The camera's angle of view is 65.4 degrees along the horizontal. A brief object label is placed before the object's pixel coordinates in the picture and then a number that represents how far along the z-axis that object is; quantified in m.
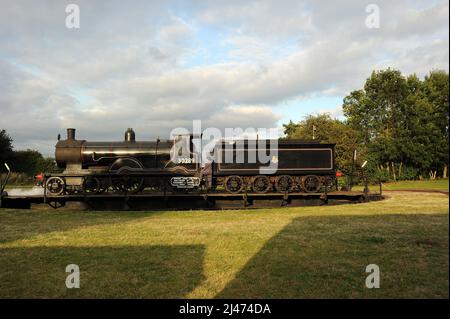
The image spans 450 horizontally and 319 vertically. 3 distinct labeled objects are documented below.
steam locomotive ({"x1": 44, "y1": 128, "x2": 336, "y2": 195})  16.11
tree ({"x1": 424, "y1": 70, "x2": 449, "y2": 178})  36.19
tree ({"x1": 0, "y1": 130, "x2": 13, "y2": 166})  43.56
